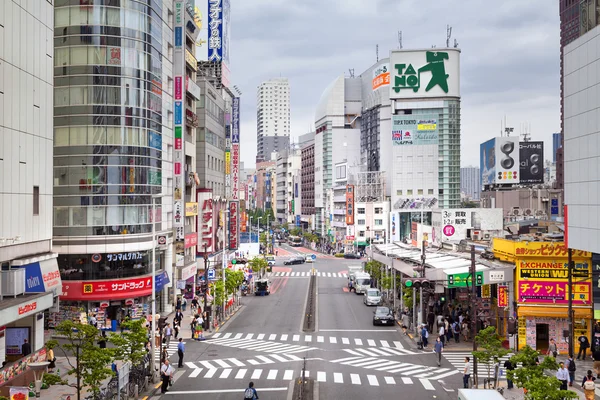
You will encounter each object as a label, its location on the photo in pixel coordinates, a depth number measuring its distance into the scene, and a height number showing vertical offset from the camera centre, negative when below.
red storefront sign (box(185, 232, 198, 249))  65.94 -3.50
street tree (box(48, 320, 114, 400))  23.47 -5.64
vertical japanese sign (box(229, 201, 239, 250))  93.19 -2.69
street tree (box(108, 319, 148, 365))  26.80 -5.84
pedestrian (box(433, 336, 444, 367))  35.25 -7.96
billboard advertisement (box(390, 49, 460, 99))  133.38 +28.08
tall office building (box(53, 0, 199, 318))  47.34 +4.04
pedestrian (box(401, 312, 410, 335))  48.40 -8.90
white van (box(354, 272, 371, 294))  72.75 -8.76
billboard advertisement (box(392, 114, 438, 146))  134.12 +16.21
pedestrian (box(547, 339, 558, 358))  35.25 -7.86
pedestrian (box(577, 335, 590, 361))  36.59 -7.93
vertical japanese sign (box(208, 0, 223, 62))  90.88 +25.91
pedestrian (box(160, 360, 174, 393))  29.45 -7.77
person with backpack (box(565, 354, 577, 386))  30.77 -7.84
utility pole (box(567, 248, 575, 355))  31.90 -5.45
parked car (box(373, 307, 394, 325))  50.22 -8.75
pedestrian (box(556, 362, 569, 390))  28.06 -7.41
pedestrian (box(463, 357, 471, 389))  29.45 -7.82
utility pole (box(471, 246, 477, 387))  29.16 -5.18
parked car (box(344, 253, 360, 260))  135.00 -10.45
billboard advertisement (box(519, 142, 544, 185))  127.94 +8.80
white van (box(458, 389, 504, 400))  20.80 -6.24
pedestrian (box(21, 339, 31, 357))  31.11 -6.95
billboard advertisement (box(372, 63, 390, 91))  149.25 +31.02
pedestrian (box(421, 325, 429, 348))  40.34 -8.11
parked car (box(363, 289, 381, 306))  62.59 -8.95
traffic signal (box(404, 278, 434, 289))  35.25 -4.20
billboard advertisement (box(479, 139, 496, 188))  128.00 +9.37
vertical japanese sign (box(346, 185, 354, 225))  140.62 +0.48
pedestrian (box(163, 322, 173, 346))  40.21 -8.23
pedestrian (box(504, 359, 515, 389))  27.36 -6.94
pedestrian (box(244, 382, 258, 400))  24.69 -7.21
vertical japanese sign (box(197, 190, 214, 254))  74.81 -1.46
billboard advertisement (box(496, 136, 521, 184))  124.56 +9.25
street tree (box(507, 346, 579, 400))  19.20 -5.72
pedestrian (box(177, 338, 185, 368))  34.66 -7.97
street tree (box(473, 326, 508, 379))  27.89 -6.38
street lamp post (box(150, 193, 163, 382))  31.31 -6.61
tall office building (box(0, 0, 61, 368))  28.80 +1.40
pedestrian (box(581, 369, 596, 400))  26.92 -7.62
